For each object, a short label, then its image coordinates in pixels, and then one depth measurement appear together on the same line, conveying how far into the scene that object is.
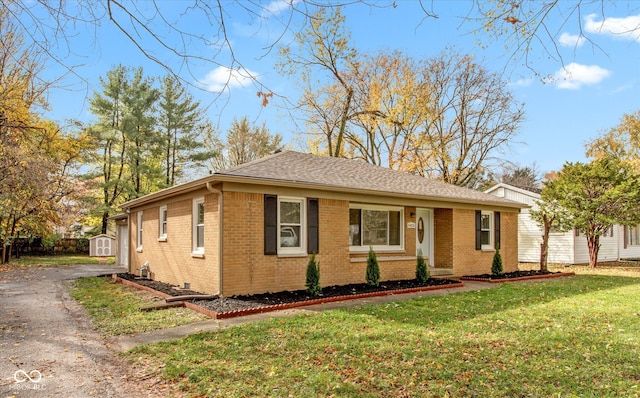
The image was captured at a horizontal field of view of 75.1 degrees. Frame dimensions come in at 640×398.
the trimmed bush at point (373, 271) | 11.34
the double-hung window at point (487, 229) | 15.53
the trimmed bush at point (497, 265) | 14.82
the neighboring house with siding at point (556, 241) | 20.88
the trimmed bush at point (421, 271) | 12.30
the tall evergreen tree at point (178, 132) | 31.98
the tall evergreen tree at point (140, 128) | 30.56
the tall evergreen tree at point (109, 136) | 30.22
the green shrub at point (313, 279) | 9.91
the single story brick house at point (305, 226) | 9.56
